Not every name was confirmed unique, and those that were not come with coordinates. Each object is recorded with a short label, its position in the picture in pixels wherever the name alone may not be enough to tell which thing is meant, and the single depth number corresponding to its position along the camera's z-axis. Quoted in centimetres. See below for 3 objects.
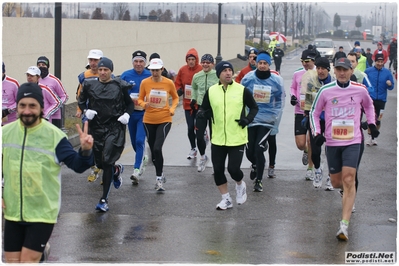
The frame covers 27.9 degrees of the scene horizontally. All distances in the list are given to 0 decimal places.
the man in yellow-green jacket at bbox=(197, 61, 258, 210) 930
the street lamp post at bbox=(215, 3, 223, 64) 3249
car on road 5494
